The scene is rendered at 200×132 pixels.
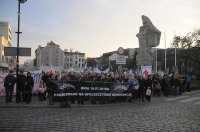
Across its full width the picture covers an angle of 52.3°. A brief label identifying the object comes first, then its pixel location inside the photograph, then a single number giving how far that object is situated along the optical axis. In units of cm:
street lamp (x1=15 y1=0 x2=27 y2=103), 1161
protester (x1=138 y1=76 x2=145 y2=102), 1338
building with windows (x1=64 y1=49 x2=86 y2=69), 12614
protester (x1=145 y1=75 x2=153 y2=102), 1373
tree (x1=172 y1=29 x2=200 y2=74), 3498
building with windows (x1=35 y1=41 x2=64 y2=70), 10094
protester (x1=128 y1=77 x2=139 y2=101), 1298
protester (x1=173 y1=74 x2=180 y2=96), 1682
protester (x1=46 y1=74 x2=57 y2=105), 1059
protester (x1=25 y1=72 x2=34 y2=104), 1148
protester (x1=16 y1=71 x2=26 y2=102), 1149
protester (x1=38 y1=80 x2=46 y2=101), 1251
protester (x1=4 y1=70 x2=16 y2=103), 1154
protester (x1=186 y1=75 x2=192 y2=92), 1976
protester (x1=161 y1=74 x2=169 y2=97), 1652
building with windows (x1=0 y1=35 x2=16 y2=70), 6433
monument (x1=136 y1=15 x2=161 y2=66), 1713
